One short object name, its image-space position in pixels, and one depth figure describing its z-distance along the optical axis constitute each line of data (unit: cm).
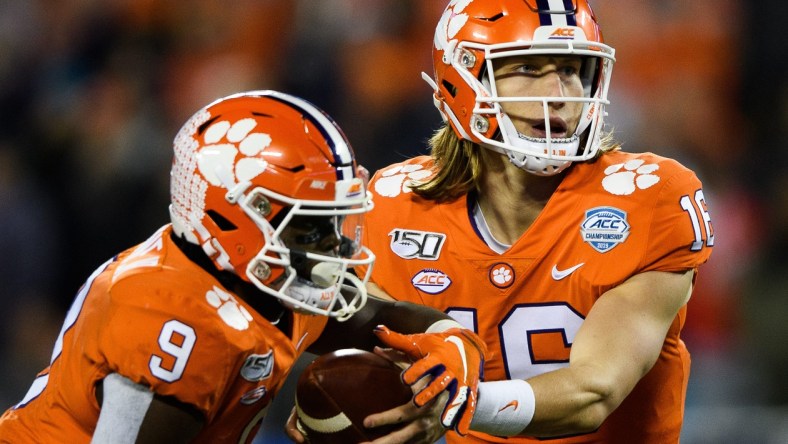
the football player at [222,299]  1158
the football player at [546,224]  1199
